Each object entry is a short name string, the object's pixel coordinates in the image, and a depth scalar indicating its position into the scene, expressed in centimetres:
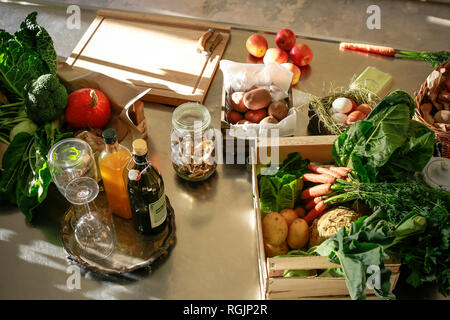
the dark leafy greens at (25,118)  112
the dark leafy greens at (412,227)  89
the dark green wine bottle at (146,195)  96
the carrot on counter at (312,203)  110
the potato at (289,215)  110
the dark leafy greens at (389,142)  100
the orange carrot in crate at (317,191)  108
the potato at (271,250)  105
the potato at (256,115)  128
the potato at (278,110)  126
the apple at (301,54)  151
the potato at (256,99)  127
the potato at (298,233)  107
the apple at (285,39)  153
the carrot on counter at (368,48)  157
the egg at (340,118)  128
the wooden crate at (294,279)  91
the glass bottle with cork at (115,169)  101
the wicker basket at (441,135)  124
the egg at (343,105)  128
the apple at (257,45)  154
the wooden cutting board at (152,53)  145
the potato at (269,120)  124
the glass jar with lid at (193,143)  114
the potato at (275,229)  105
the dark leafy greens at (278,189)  112
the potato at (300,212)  114
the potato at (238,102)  129
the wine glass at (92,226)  103
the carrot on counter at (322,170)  111
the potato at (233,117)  129
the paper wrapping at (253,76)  133
